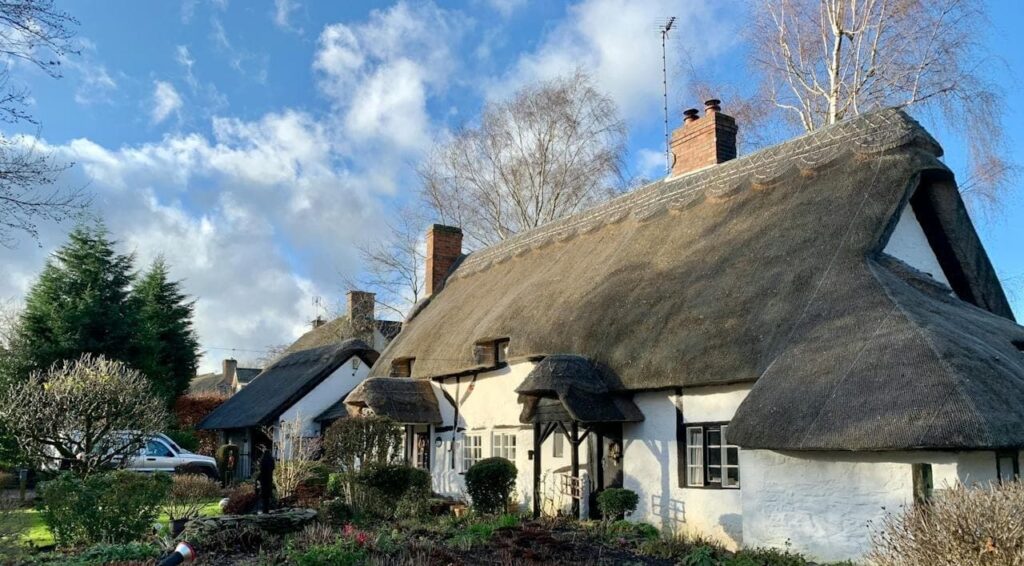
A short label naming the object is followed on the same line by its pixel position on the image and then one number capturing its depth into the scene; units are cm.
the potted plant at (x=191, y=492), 1324
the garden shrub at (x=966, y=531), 562
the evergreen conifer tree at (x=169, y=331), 3156
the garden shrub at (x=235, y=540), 953
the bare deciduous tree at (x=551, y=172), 3161
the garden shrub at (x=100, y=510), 1050
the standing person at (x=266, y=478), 1143
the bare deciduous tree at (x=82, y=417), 1603
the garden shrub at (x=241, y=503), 1420
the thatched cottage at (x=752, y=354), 913
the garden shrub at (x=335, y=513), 1212
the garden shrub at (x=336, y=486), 1565
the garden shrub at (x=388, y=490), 1358
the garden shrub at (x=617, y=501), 1266
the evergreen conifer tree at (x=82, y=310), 2645
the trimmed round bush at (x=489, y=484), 1416
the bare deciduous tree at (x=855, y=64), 2114
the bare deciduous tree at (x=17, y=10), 916
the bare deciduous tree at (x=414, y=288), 3344
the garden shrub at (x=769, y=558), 915
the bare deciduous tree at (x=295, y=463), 1680
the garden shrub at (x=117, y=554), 877
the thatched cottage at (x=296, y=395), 2430
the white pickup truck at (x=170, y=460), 2147
